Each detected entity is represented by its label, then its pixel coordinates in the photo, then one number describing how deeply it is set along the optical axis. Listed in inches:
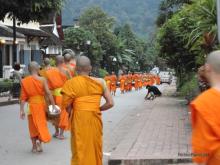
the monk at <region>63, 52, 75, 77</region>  542.6
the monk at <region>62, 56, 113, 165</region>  326.6
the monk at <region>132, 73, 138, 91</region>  1878.7
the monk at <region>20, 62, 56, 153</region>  465.4
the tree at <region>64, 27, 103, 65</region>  2420.0
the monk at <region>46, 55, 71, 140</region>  538.9
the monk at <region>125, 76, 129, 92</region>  1694.6
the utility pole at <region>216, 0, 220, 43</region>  370.2
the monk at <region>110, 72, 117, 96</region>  1517.0
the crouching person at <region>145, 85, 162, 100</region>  1306.6
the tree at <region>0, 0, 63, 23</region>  802.2
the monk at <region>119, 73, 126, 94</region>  1645.4
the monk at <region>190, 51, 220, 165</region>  194.1
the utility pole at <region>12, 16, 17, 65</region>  1195.9
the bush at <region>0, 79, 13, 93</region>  1187.9
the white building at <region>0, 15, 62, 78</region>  1555.1
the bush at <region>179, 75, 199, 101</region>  645.9
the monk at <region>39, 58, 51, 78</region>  547.8
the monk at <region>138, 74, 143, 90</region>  1987.5
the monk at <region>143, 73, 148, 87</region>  2188.2
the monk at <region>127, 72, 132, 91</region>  1750.4
